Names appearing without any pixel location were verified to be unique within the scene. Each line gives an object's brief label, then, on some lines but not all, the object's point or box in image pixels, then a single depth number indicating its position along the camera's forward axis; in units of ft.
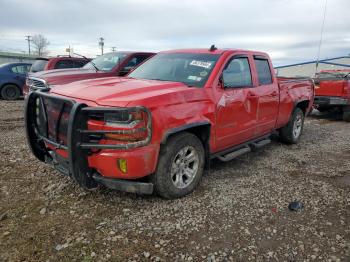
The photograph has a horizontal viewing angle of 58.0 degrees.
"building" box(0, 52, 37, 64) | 138.82
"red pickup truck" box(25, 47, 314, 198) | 10.53
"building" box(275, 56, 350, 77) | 100.63
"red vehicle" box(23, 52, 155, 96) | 23.54
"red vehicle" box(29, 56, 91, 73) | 34.65
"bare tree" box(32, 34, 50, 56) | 246.25
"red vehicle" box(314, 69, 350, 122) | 32.81
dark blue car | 42.11
